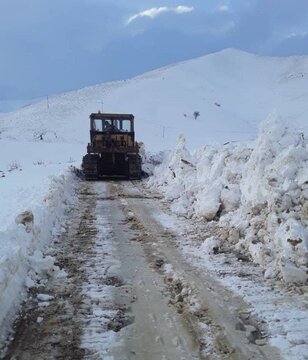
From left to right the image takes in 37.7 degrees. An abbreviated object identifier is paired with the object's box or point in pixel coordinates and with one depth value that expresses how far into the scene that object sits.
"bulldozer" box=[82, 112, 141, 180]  18.19
